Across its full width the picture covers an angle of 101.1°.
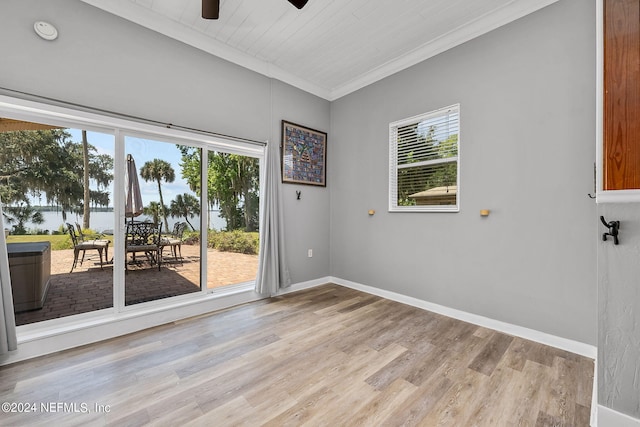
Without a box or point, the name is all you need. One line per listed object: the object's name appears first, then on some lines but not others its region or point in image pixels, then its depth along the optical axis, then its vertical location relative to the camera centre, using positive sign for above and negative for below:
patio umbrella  2.53 +0.20
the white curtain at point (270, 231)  3.36 -0.24
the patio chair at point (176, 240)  2.84 -0.31
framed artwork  3.67 +0.84
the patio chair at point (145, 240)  2.58 -0.29
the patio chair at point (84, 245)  2.29 -0.30
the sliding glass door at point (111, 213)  2.10 -0.01
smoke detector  2.01 +1.41
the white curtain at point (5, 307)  1.85 -0.69
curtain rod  1.95 +0.87
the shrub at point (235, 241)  3.16 -0.37
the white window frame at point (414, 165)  2.81 +0.59
